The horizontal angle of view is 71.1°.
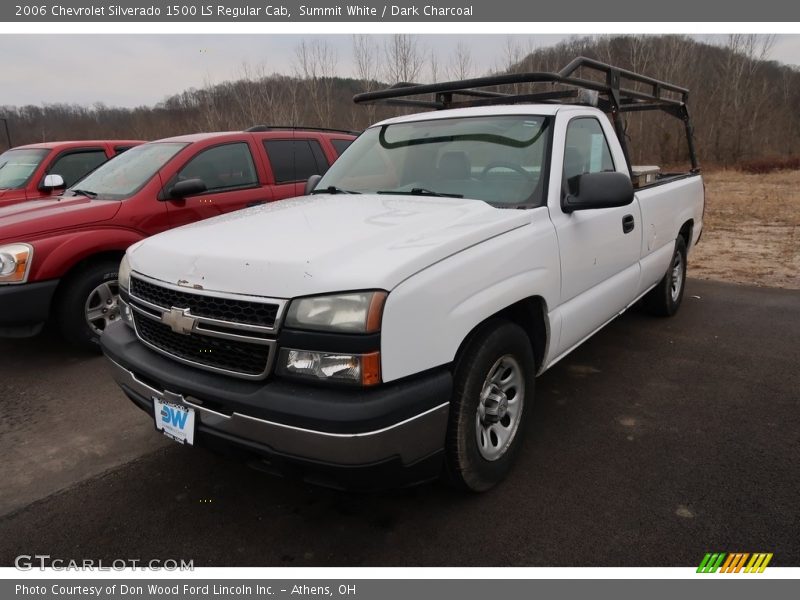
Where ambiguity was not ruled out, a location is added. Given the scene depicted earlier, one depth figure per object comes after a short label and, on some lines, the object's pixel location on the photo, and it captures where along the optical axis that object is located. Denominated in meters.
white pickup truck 2.03
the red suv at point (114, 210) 4.23
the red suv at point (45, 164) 6.93
